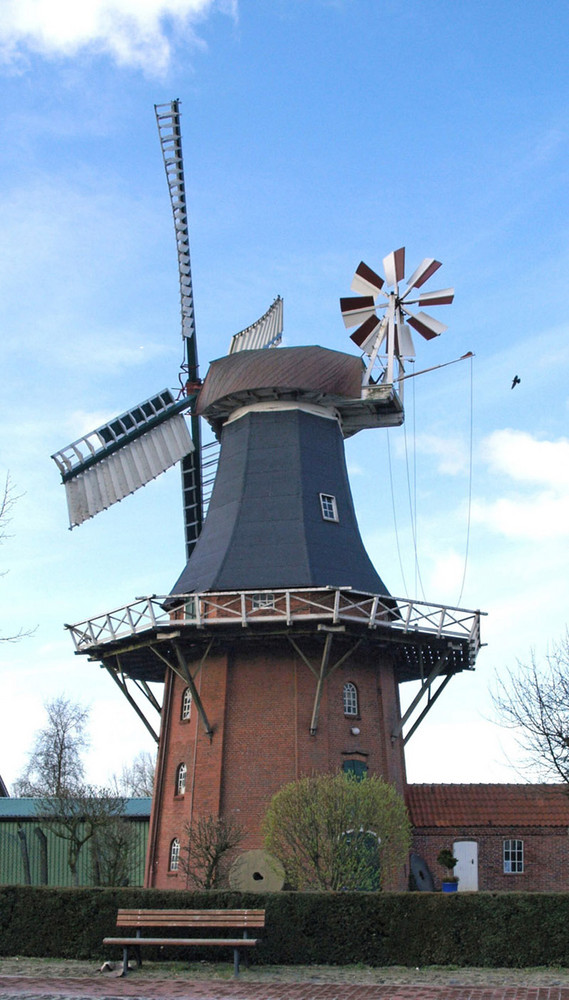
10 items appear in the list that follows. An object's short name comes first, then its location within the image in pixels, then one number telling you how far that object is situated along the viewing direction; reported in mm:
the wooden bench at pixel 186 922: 15273
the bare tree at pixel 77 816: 34288
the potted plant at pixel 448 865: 24203
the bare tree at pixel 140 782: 75500
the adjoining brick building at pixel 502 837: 26562
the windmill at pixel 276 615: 25062
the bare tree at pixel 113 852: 33016
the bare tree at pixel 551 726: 22969
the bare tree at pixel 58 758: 58312
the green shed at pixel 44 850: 36375
